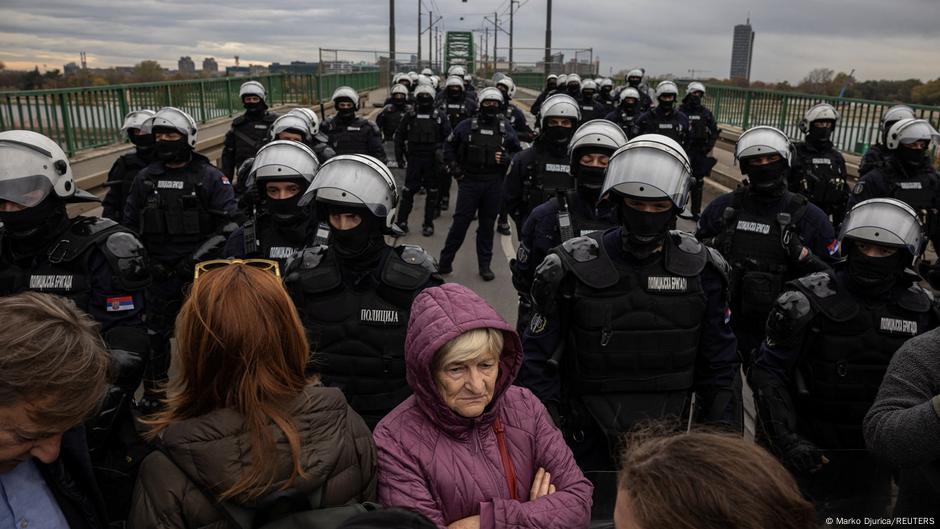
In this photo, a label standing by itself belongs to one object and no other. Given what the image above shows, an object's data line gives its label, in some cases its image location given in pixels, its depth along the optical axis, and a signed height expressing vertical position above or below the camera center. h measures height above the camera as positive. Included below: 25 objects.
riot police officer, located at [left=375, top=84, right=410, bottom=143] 14.67 -0.48
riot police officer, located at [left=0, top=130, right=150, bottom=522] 3.21 -0.79
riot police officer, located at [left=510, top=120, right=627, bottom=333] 4.83 -0.82
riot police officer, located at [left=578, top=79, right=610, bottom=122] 15.53 -0.22
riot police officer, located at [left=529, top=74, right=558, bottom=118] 18.77 +0.15
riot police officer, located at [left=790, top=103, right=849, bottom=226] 7.40 -0.76
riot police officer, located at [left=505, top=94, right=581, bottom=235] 6.67 -0.64
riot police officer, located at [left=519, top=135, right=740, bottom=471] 2.94 -0.99
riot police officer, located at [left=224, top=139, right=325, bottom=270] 4.33 -0.79
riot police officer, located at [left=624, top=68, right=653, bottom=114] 17.66 +0.42
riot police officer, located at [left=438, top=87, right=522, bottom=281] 8.66 -1.13
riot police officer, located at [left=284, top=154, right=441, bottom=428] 3.10 -1.00
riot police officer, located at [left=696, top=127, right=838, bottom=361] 4.71 -0.95
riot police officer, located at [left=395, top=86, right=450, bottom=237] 10.99 -0.87
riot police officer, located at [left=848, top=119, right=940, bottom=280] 6.68 -0.77
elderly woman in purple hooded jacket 2.01 -1.07
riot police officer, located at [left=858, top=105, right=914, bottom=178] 7.38 -0.54
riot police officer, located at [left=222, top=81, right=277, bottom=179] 9.14 -0.58
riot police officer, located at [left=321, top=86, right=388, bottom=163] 9.68 -0.57
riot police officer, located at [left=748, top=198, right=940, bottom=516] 3.20 -1.10
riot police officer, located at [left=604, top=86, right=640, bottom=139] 13.23 -0.32
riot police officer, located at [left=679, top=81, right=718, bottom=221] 11.60 -0.76
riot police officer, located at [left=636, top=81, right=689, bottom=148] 11.80 -0.42
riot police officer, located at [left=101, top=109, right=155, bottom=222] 6.28 -0.74
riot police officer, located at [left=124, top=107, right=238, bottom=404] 5.45 -0.95
